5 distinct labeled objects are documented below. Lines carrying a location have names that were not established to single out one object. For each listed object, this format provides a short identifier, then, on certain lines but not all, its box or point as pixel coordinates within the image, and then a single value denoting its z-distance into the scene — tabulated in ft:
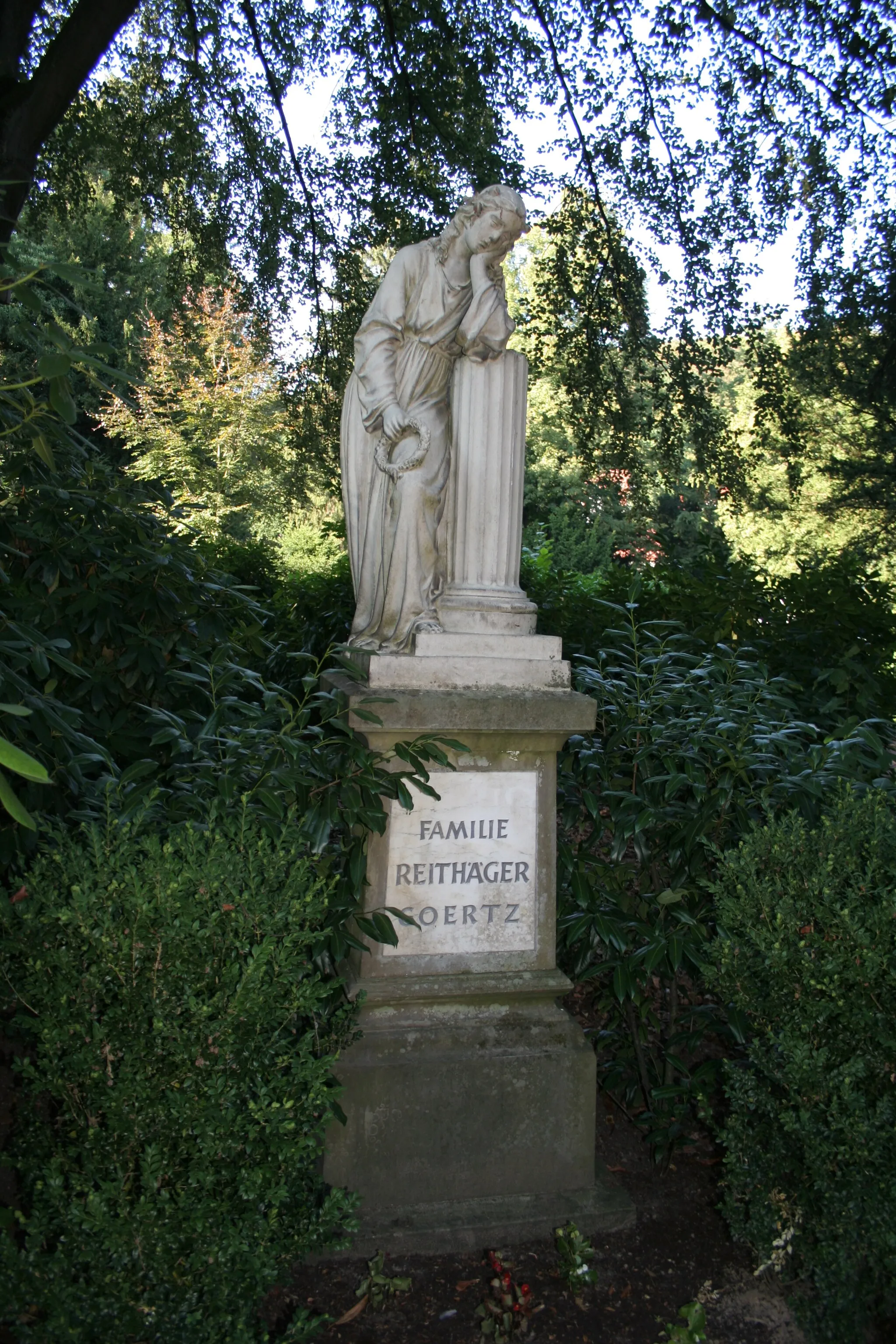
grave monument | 9.02
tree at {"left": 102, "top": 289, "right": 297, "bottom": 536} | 62.59
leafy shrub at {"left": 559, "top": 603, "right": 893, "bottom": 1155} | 9.93
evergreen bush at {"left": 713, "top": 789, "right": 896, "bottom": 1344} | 6.91
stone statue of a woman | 9.74
